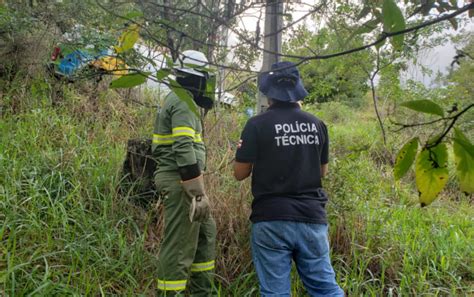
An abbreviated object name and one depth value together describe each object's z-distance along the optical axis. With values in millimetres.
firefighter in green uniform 2428
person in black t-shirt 2107
